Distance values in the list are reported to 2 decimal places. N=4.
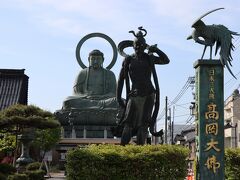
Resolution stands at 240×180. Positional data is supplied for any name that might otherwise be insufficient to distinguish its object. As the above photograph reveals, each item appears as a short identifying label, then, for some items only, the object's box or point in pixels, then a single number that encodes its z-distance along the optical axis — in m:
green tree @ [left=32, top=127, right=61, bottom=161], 30.92
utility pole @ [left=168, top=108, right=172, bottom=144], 49.79
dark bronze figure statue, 13.34
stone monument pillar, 11.12
